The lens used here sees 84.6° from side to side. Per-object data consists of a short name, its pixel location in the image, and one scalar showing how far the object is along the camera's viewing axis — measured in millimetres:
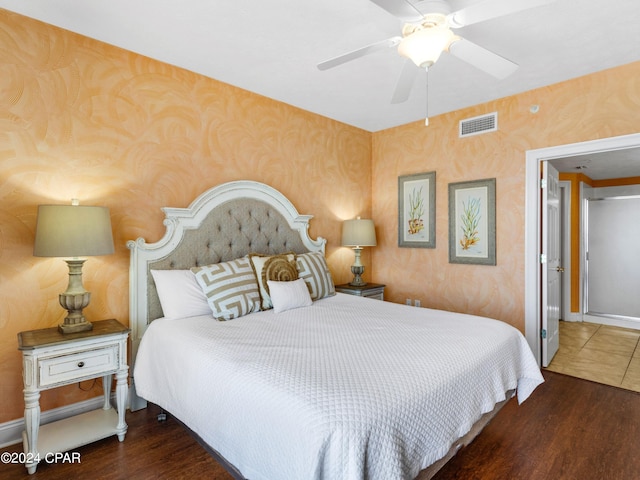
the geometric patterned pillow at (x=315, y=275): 3047
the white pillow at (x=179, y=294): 2428
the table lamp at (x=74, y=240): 1979
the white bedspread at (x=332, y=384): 1182
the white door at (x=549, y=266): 3281
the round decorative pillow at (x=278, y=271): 2762
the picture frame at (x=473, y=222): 3523
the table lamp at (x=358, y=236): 3918
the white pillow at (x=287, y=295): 2635
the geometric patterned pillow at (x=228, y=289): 2436
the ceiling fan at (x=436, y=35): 1553
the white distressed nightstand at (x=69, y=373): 1872
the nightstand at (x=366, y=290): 3791
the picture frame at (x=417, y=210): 3998
